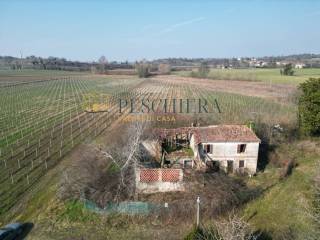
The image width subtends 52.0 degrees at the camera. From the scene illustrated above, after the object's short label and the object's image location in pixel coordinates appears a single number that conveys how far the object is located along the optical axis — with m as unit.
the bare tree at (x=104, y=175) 20.70
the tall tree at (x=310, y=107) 32.62
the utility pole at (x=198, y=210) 18.33
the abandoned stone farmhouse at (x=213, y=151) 25.92
